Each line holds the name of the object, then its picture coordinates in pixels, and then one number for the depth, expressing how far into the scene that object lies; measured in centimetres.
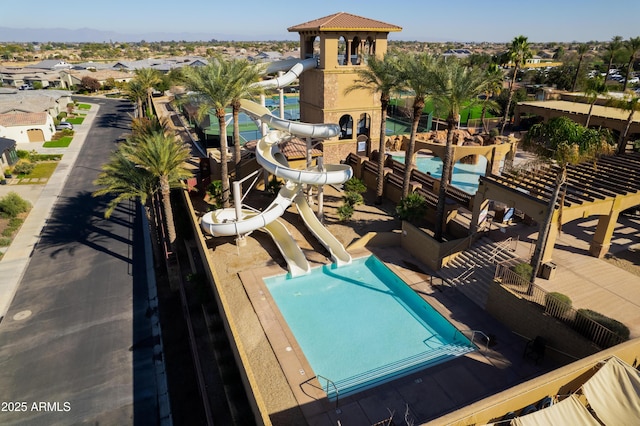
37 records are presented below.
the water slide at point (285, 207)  2219
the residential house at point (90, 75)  9675
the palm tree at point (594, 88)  3066
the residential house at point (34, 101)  5488
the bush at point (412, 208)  2438
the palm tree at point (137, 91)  5684
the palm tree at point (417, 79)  2272
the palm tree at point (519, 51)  4162
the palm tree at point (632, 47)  4528
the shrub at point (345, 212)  2681
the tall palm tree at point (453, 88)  2064
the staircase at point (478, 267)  1972
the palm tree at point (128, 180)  2269
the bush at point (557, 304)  1512
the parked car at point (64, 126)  5794
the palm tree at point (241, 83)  2359
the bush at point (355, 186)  2967
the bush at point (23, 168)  4012
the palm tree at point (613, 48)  5222
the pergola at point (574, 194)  1855
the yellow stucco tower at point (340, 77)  3253
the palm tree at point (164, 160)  2109
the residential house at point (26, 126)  5041
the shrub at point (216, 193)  2795
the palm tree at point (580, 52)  5683
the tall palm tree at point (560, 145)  1498
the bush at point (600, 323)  1382
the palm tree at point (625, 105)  2678
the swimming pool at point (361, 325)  1612
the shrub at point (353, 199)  2809
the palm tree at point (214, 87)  2308
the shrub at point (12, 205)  3036
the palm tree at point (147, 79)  5609
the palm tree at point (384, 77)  2472
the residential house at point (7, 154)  3888
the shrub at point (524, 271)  1762
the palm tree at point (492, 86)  2134
